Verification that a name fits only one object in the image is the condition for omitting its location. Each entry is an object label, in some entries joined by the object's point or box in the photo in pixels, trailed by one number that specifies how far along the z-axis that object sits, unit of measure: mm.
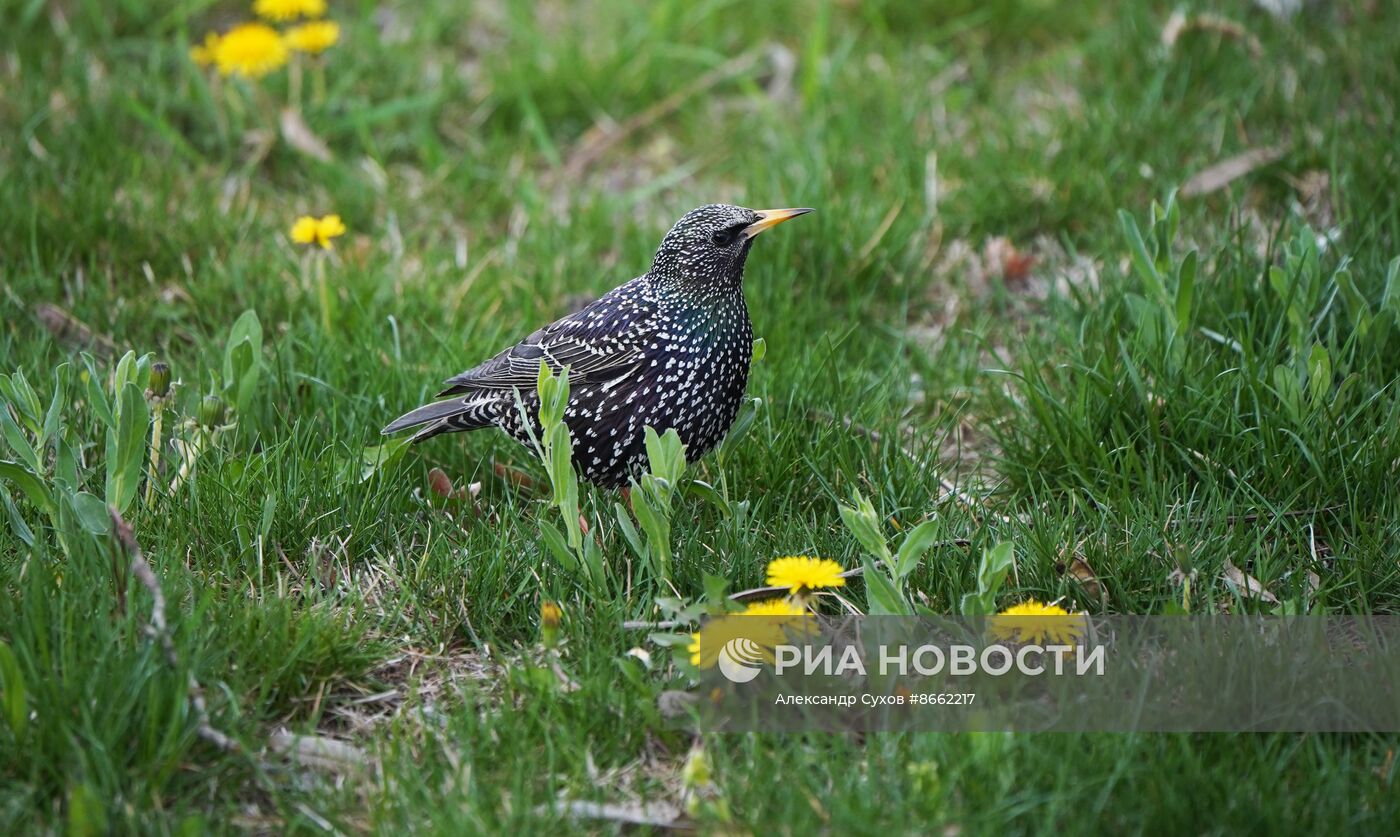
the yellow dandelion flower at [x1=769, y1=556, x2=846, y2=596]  6180
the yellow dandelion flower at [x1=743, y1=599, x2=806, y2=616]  6156
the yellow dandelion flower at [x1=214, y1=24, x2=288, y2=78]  11703
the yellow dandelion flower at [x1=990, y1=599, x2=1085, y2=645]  6266
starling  7687
